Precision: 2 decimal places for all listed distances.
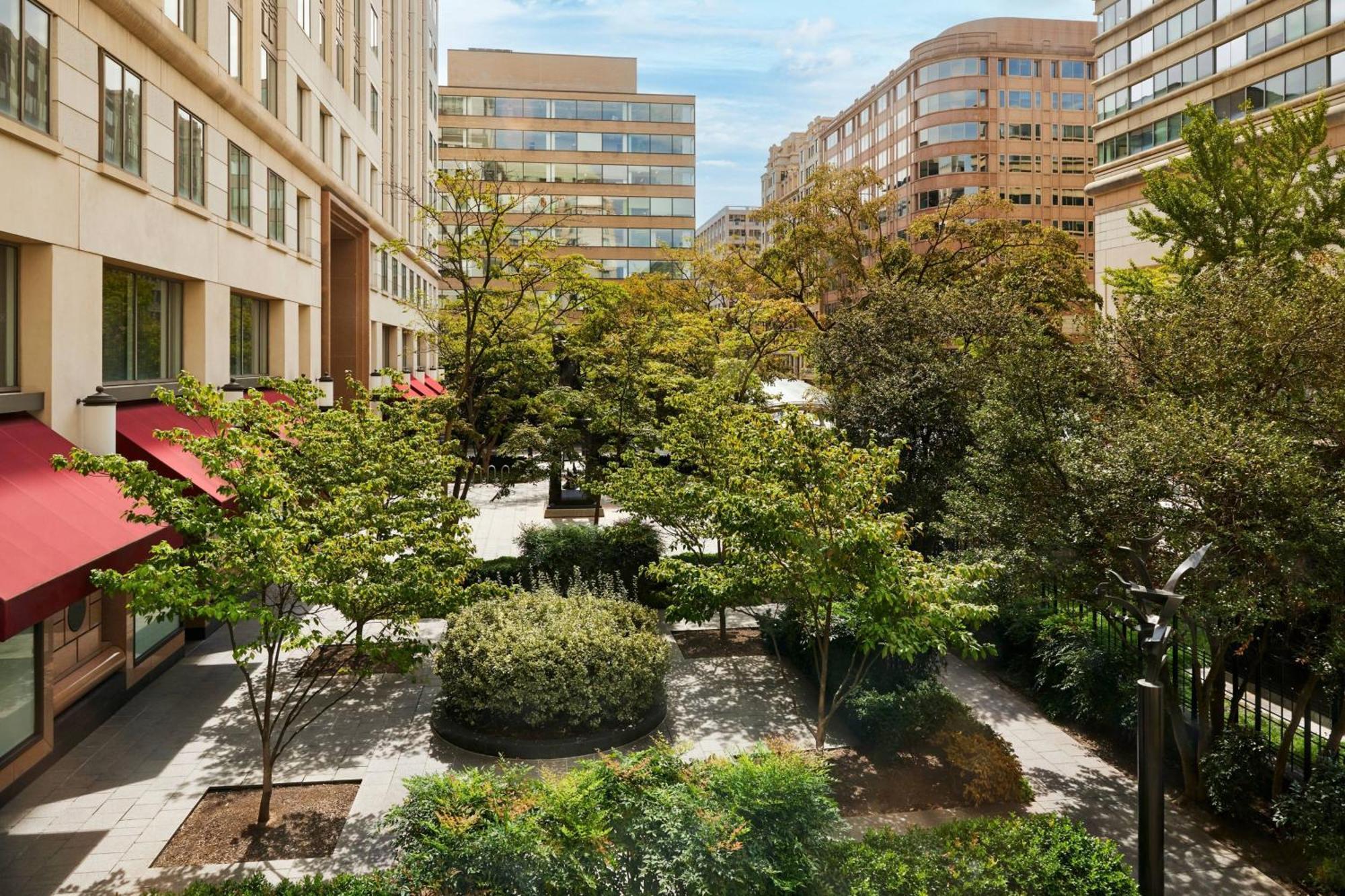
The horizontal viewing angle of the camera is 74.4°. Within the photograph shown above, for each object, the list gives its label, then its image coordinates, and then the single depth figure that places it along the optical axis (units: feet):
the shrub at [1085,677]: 41.22
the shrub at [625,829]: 23.62
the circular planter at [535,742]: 39.88
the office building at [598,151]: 239.91
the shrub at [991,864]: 24.03
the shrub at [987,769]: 35.32
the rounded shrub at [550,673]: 40.27
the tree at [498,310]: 64.49
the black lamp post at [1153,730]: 23.70
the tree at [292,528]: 29.14
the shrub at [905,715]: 39.19
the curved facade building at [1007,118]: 283.38
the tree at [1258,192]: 62.18
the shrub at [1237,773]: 34.63
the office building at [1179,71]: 118.42
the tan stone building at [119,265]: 34.53
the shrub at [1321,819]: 28.89
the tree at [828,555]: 34.55
